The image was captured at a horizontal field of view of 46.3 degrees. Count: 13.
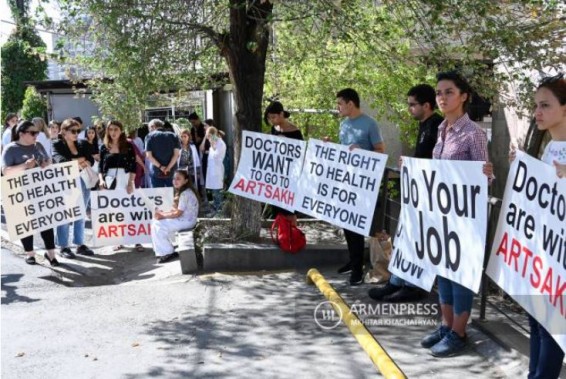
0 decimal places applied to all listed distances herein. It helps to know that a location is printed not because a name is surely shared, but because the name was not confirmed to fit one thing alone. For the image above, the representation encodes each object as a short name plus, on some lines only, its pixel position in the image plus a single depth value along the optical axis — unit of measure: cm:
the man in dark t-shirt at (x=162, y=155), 1030
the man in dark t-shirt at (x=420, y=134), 566
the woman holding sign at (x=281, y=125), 773
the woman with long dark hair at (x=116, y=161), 951
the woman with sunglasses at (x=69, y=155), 912
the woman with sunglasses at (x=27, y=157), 834
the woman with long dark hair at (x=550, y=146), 385
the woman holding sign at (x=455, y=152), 487
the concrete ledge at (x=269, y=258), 784
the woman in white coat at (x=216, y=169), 1281
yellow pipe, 417
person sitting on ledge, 864
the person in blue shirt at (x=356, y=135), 670
